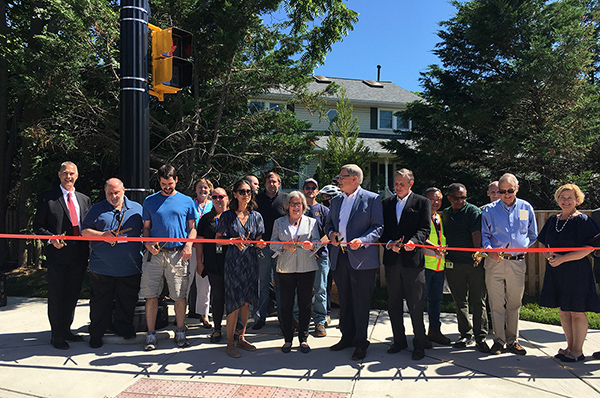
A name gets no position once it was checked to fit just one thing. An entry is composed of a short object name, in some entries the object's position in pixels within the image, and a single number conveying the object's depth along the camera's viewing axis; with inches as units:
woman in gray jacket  198.4
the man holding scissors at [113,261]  205.6
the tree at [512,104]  437.4
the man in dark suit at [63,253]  209.0
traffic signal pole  224.4
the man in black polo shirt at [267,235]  239.0
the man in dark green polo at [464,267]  206.1
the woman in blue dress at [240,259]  197.3
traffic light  229.0
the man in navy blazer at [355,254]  193.6
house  885.7
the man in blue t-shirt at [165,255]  205.5
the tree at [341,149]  755.4
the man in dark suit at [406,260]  190.5
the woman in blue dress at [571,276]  180.5
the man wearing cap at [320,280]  225.9
